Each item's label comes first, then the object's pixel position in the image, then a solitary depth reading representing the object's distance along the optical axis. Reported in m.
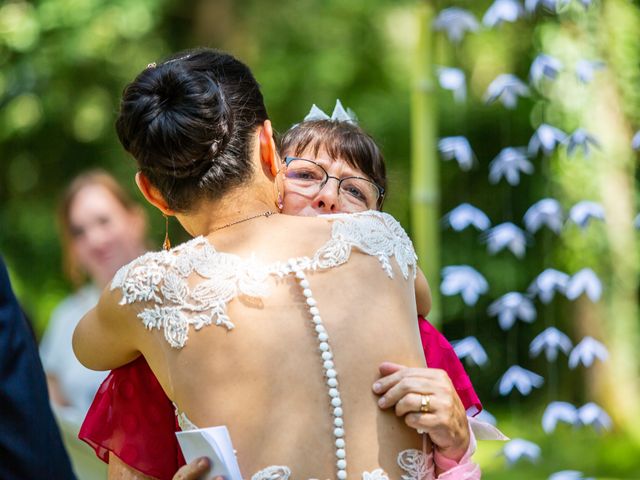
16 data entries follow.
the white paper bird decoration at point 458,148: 4.56
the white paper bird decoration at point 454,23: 4.64
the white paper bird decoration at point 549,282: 4.41
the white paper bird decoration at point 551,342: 4.34
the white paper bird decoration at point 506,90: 4.45
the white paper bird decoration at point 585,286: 4.39
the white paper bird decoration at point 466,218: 4.46
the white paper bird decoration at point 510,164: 4.55
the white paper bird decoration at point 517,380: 4.25
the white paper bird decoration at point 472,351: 4.45
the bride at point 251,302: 2.31
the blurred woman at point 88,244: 5.41
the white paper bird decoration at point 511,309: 4.53
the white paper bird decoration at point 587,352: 4.30
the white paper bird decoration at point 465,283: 4.56
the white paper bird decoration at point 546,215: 4.48
